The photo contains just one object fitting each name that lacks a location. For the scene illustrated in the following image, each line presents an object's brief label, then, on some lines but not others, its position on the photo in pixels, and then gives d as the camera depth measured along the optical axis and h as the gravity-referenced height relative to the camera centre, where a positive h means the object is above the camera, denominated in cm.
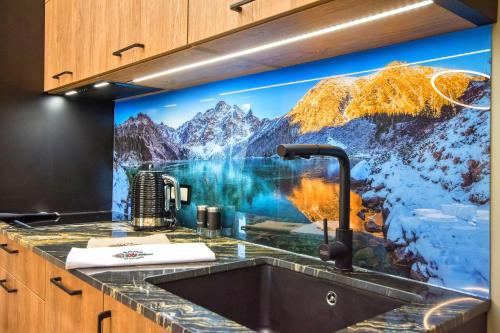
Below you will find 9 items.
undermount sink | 115 -36
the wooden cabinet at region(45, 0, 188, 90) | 142 +54
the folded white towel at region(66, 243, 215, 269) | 128 -26
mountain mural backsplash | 109 +6
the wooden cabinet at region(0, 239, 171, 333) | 108 -40
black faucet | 116 -12
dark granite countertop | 87 -29
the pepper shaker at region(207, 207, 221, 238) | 177 -20
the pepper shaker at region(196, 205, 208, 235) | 182 -20
